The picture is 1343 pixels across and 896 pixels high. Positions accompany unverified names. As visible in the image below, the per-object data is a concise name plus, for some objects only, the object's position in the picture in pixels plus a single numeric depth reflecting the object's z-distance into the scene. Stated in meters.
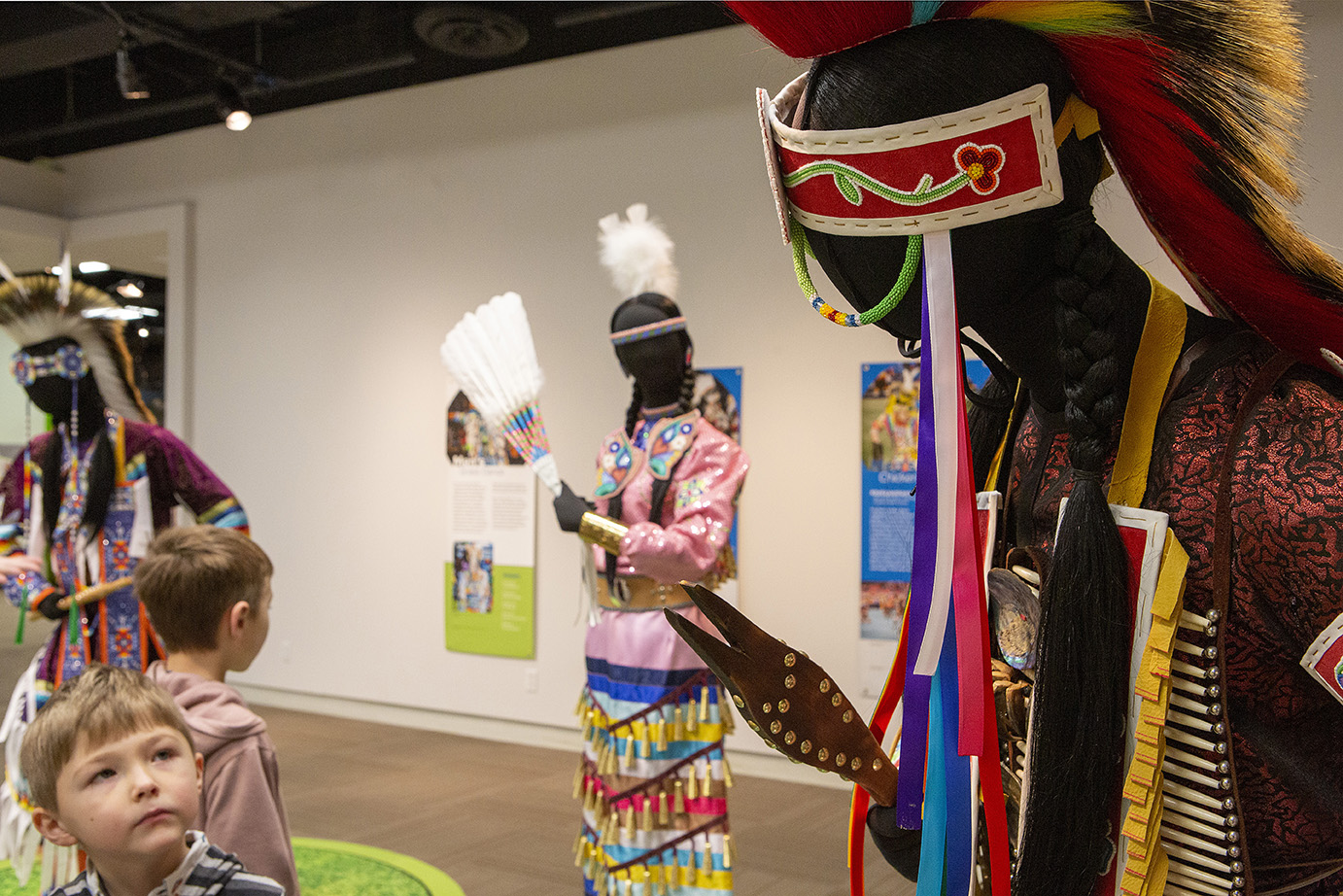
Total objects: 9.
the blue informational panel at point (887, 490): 4.70
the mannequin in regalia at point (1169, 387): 0.82
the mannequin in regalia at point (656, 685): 2.58
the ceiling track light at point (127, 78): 5.46
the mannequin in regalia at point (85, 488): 3.10
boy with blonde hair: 1.32
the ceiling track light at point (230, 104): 5.77
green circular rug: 3.48
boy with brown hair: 1.73
